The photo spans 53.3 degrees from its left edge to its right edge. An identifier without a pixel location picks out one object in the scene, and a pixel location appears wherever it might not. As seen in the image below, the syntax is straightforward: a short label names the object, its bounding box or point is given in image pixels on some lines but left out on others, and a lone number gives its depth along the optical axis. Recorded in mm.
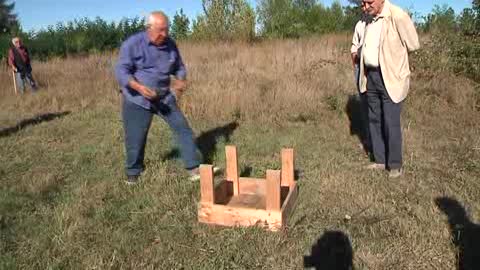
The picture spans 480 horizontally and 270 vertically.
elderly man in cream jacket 4832
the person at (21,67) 13773
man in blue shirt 4719
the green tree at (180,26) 25578
